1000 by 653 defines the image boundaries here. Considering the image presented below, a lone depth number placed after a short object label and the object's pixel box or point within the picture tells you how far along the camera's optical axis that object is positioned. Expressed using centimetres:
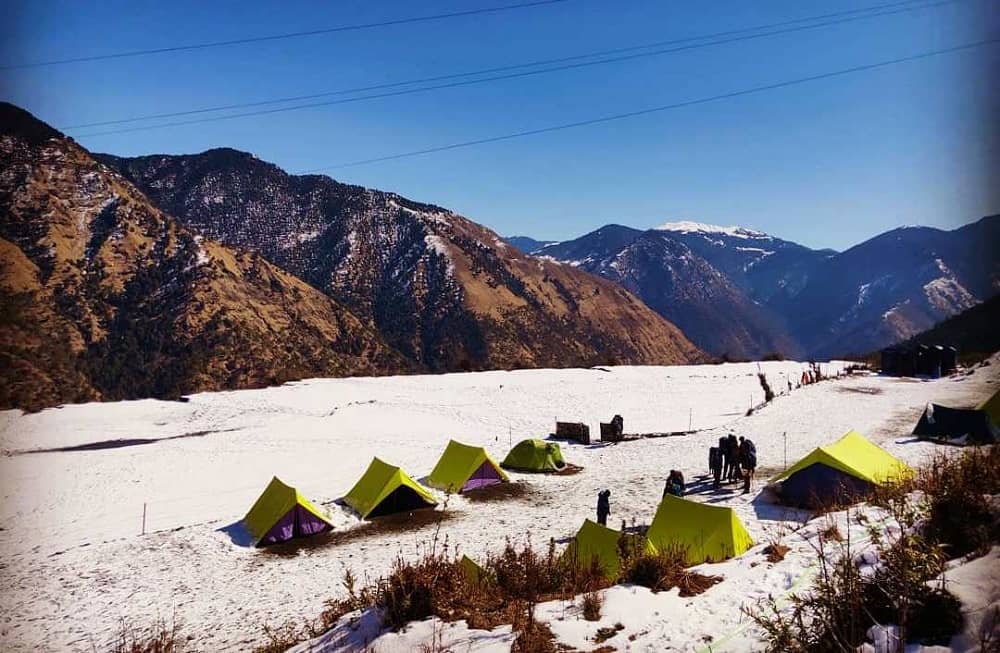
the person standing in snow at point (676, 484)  1503
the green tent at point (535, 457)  2159
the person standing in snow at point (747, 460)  1658
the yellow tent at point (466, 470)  1942
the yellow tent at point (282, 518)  1541
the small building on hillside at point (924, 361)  3679
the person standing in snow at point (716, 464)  1750
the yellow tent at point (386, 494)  1705
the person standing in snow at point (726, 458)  1750
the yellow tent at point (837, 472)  1372
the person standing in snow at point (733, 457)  1730
